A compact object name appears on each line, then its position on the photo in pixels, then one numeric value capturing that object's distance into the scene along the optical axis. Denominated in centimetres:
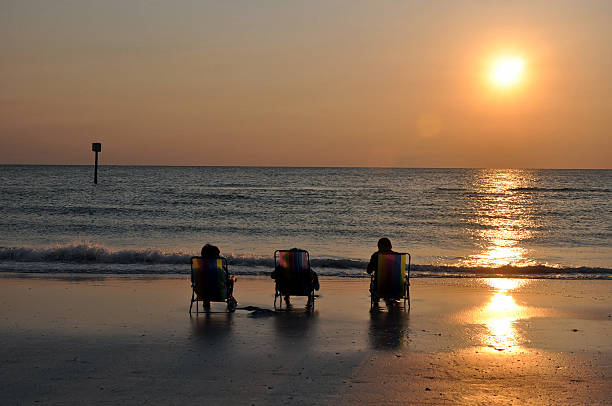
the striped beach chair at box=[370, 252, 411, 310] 1085
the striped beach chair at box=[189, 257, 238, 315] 1024
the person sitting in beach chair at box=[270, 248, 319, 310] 1090
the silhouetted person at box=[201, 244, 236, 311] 1031
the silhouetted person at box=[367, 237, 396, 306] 1099
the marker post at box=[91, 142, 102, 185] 7819
